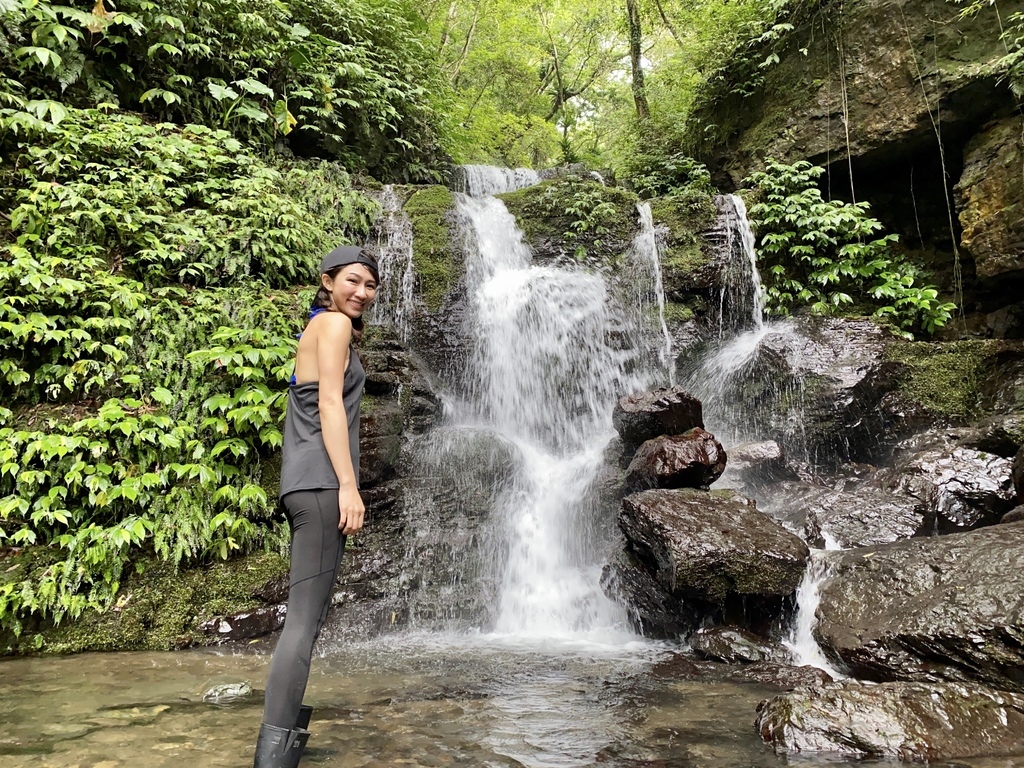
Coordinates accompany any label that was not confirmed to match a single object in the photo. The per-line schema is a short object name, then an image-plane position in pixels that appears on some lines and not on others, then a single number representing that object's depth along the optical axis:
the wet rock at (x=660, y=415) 6.30
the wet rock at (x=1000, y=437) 5.76
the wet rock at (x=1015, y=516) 4.77
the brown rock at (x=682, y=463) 5.78
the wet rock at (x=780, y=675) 3.73
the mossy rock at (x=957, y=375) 7.12
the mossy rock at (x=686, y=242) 9.45
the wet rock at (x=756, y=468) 6.93
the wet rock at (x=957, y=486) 5.59
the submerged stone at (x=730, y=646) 4.23
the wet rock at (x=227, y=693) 3.25
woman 2.09
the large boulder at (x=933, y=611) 3.40
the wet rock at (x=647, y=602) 4.88
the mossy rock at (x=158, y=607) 4.32
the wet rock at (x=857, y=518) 5.57
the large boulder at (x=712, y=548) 4.59
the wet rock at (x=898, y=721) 2.56
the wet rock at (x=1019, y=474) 5.23
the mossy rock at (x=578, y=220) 10.05
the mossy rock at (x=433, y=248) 8.89
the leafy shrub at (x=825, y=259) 8.80
